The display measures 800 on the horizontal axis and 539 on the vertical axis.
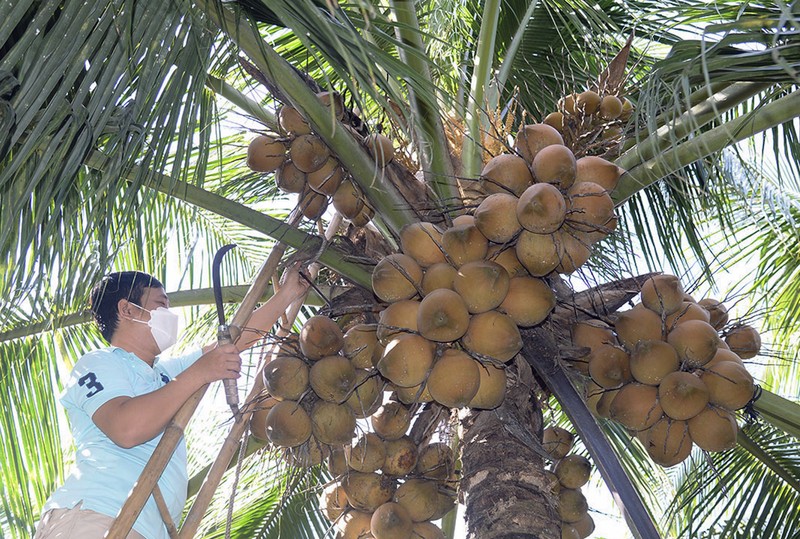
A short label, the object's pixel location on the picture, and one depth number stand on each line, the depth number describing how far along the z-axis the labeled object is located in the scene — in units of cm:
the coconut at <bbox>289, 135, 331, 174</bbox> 240
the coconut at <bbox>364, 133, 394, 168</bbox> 243
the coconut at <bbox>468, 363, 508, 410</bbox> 212
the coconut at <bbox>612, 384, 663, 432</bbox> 219
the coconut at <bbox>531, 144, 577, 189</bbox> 208
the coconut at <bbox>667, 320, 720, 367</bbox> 218
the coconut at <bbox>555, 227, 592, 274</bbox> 209
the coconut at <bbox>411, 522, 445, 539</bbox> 246
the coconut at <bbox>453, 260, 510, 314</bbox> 205
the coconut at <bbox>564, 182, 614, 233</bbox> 210
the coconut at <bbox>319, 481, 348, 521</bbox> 255
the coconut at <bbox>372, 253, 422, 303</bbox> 215
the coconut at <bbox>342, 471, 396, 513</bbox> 245
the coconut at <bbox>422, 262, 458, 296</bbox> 212
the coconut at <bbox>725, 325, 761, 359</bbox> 246
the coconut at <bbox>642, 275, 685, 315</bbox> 224
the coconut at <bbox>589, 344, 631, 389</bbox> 223
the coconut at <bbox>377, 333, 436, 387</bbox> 206
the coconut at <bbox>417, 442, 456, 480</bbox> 251
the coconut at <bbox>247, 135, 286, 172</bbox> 246
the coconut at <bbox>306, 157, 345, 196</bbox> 244
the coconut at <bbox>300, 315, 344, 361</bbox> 225
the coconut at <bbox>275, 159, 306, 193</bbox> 247
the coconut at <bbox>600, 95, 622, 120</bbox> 273
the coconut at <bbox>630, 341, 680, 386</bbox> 217
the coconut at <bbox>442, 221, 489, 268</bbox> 211
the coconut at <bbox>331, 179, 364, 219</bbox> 248
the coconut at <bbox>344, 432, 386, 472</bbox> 241
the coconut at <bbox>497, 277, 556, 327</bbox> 211
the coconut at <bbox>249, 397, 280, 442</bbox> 238
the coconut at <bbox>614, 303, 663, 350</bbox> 223
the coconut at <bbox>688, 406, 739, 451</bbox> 218
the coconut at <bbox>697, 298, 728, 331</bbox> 247
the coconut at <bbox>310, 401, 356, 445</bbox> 224
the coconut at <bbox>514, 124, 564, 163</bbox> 218
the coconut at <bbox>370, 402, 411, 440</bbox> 244
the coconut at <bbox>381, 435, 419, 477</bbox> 246
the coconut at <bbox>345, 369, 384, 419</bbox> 229
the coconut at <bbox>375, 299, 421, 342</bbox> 212
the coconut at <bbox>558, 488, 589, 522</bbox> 258
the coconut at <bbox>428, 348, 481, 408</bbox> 206
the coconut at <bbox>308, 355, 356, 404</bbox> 221
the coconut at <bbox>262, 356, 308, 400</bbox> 223
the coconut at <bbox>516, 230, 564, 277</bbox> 205
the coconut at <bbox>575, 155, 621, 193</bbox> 218
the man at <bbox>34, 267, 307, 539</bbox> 238
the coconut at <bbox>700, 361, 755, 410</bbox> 216
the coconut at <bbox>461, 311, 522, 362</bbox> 206
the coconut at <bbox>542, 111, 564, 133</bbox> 267
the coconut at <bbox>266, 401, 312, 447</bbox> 222
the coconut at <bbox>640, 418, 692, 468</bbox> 221
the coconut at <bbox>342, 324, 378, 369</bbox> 228
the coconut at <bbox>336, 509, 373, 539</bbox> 250
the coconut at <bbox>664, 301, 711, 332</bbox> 225
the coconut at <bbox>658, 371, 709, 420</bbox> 213
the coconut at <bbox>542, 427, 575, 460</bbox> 264
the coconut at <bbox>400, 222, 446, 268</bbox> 218
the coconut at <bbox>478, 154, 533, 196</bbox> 213
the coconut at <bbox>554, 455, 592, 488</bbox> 258
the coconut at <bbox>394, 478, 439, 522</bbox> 246
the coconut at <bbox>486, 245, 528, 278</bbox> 215
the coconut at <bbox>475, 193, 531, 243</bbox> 206
